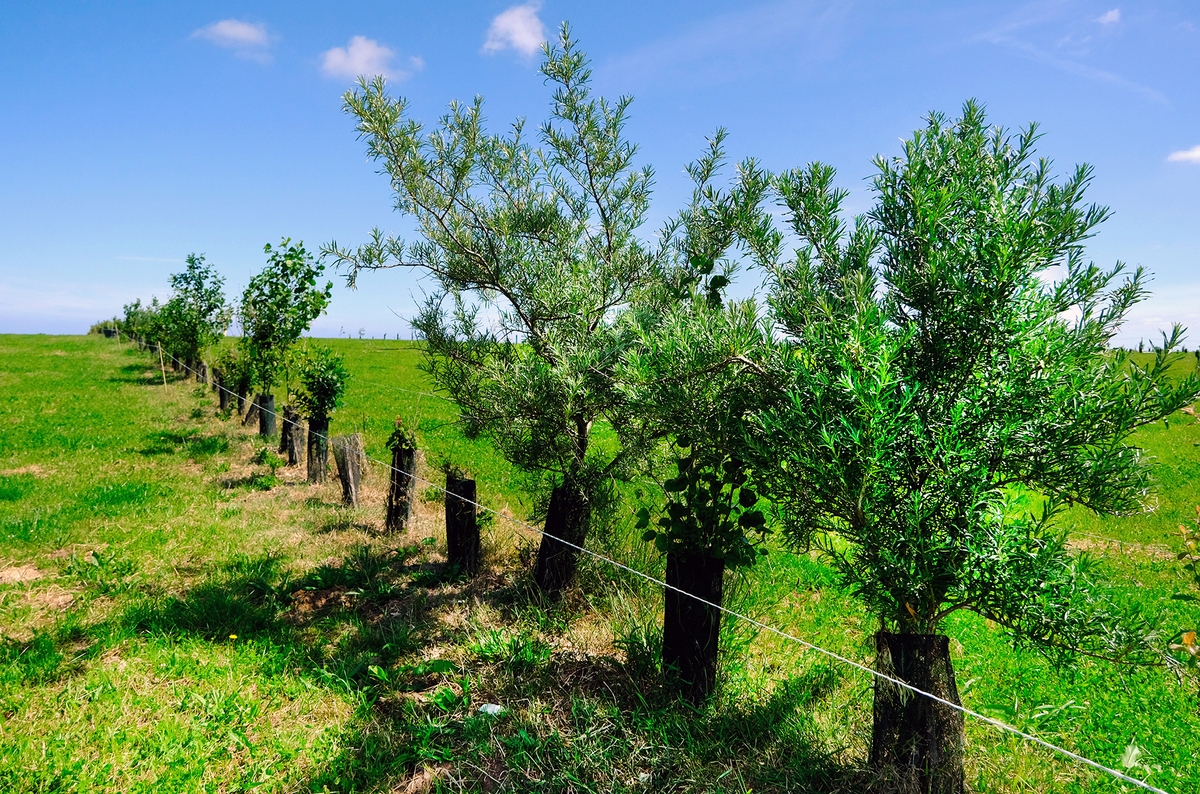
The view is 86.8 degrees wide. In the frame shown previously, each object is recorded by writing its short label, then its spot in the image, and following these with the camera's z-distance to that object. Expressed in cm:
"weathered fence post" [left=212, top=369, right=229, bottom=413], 1505
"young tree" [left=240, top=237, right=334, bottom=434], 1208
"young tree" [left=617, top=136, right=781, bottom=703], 300
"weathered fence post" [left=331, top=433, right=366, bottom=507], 765
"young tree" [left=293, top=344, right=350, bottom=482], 887
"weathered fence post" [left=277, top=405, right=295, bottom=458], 1010
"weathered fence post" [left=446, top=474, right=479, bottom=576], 575
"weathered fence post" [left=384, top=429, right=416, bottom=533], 693
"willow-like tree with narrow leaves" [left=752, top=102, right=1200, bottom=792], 244
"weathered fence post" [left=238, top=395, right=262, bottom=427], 1302
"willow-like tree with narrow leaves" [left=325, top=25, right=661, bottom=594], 468
